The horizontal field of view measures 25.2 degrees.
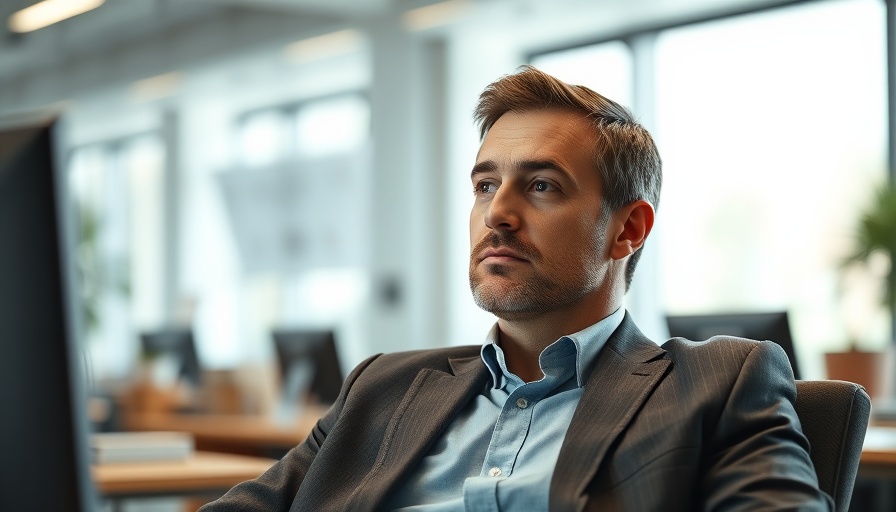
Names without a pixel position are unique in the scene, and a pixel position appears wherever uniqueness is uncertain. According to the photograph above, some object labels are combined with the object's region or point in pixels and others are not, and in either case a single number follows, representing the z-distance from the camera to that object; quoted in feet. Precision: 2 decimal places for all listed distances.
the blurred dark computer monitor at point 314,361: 28.84
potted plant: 27.08
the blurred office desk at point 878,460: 14.73
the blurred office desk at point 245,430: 27.70
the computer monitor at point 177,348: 38.08
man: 8.98
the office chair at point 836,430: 9.35
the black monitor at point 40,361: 5.76
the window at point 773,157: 37.39
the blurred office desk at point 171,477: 15.99
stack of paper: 18.21
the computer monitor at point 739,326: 16.06
